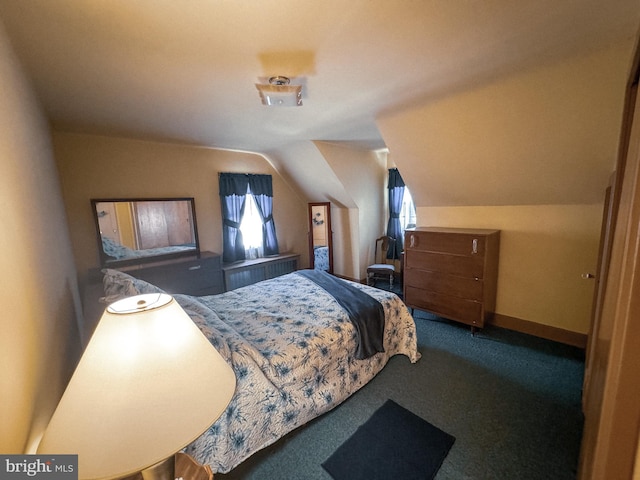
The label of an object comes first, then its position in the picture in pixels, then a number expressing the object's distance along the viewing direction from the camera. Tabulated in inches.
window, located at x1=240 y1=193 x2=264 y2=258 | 165.9
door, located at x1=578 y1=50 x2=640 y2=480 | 17.4
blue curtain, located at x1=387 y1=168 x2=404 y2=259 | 174.6
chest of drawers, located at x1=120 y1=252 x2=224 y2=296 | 120.3
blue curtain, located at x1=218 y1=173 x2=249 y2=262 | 154.3
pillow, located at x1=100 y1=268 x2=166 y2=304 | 69.3
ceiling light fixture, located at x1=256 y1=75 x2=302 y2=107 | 67.0
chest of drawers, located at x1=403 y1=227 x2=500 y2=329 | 104.2
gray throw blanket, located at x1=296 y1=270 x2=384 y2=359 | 79.0
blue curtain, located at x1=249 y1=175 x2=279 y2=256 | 166.7
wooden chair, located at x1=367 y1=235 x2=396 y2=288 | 165.2
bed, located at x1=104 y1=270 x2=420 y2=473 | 55.5
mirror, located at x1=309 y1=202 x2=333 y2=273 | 185.9
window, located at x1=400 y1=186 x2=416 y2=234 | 179.9
